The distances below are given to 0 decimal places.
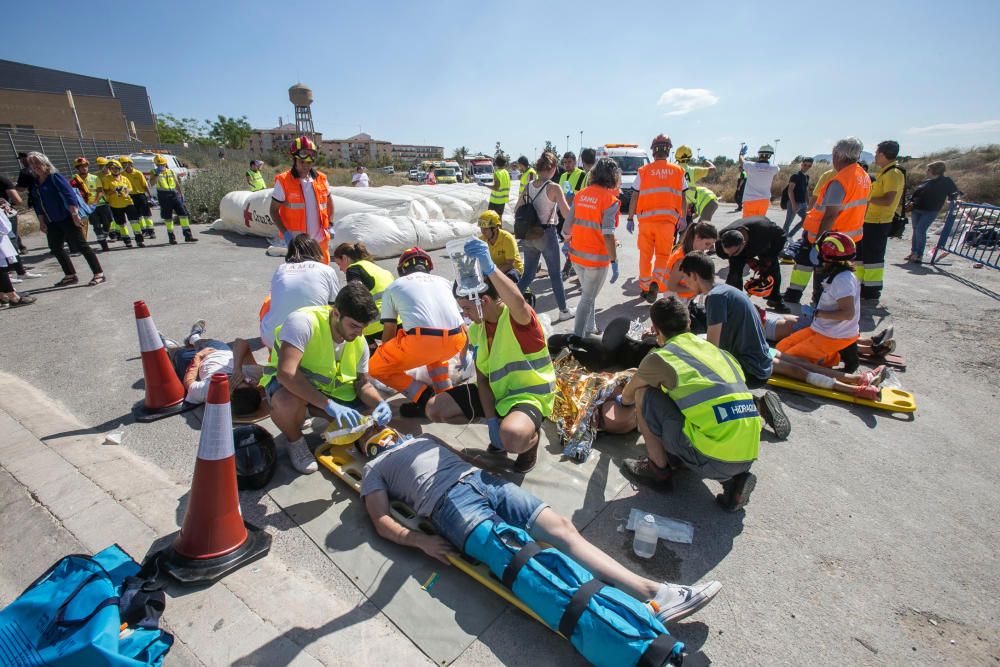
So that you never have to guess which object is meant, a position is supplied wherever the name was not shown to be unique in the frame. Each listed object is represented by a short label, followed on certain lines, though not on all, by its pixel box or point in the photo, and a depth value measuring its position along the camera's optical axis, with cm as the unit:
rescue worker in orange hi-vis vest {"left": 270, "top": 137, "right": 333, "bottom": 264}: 489
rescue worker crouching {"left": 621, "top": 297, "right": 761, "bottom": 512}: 237
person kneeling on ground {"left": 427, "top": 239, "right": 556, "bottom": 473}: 264
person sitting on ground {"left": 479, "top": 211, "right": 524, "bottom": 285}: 473
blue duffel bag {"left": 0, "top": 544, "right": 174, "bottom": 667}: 138
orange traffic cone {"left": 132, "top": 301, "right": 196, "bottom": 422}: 338
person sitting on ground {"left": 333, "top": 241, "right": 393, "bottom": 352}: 394
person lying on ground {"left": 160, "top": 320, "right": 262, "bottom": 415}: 343
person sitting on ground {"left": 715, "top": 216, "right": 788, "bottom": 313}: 517
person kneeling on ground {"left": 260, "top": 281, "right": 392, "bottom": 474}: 271
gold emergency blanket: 311
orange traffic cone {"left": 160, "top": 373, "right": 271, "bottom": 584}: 201
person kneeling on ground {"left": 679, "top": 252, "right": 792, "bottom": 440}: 319
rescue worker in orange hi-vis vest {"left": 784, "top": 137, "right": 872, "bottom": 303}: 498
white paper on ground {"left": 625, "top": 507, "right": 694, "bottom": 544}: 238
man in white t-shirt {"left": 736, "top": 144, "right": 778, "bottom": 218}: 773
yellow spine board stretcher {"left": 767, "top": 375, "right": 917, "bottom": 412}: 358
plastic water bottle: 229
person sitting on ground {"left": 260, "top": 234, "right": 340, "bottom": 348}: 338
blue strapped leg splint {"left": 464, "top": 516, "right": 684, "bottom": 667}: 160
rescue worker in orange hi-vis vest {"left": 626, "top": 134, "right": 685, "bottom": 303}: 539
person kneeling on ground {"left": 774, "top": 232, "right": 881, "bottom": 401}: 371
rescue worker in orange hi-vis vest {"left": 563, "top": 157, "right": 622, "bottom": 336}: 443
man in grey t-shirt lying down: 189
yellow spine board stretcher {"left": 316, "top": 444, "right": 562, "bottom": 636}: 199
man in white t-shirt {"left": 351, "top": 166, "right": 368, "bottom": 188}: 1490
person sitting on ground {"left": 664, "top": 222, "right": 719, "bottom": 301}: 429
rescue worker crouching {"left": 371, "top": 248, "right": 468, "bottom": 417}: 335
